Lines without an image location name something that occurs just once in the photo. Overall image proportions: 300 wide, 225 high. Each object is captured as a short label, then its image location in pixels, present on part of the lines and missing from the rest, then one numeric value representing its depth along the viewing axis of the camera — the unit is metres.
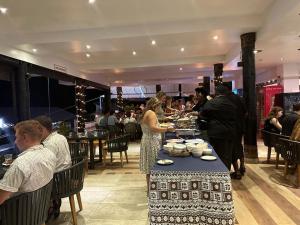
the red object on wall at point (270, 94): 10.18
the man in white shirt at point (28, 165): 2.02
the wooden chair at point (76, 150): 4.76
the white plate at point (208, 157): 2.48
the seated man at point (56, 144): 3.14
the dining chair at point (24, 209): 2.06
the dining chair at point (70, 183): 3.03
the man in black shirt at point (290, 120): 5.28
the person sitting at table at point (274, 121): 6.10
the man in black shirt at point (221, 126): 3.73
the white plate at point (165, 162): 2.36
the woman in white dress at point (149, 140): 3.77
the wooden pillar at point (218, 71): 10.72
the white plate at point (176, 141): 3.11
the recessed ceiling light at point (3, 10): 4.89
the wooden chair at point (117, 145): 6.24
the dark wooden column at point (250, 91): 6.26
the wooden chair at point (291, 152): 4.39
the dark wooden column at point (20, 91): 7.20
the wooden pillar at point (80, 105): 11.95
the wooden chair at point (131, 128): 10.43
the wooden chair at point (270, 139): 5.33
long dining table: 2.11
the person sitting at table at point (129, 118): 10.63
